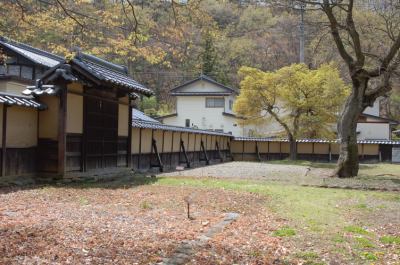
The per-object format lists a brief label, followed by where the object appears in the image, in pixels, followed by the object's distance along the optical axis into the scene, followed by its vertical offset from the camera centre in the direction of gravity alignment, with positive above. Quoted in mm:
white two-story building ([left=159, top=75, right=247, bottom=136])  49906 +4237
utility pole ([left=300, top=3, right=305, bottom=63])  45591 +10801
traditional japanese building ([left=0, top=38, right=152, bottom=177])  14344 +761
